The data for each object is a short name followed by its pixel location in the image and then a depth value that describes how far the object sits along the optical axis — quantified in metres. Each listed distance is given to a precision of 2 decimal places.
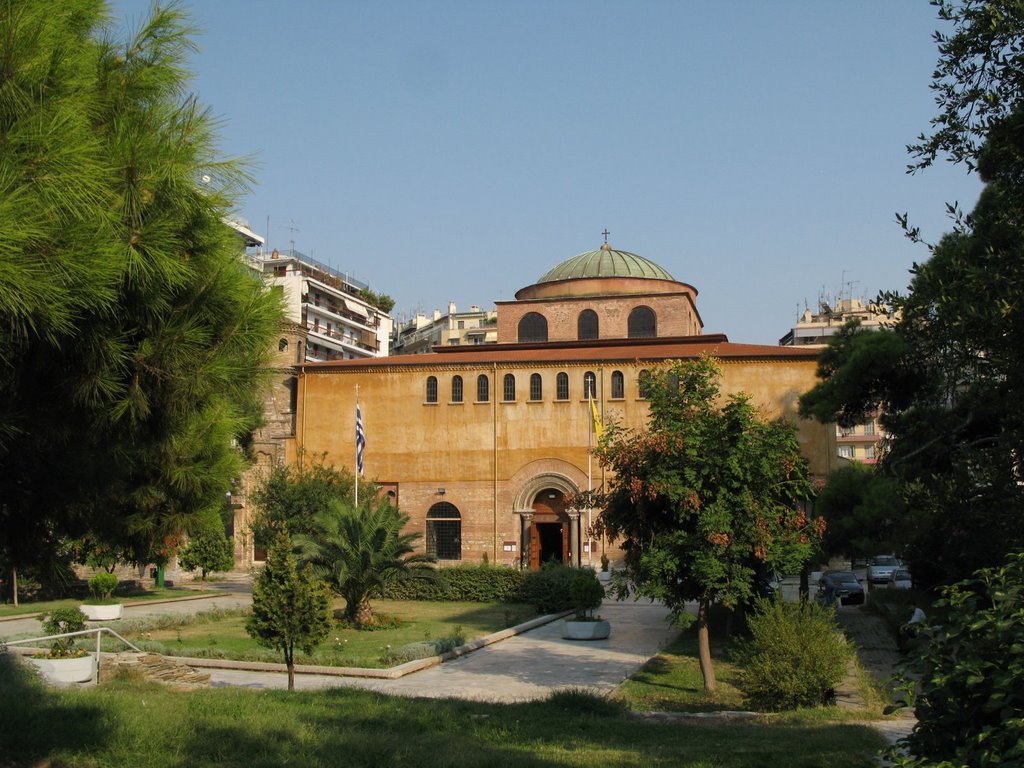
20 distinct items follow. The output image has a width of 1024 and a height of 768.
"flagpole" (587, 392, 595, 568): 34.72
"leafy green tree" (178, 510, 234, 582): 34.56
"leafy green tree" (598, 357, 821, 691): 12.91
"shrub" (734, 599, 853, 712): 11.23
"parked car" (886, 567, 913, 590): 33.85
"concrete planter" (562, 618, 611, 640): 19.22
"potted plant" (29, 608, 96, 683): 11.45
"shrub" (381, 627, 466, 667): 15.90
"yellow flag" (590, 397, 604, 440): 33.59
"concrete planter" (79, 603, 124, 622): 22.30
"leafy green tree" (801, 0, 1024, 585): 6.82
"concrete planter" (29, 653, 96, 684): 11.41
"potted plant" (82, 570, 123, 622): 26.50
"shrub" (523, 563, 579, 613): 23.91
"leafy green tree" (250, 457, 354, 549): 31.31
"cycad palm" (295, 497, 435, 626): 21.16
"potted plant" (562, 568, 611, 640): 19.23
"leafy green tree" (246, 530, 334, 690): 12.25
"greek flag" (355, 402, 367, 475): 30.17
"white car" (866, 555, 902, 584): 38.50
